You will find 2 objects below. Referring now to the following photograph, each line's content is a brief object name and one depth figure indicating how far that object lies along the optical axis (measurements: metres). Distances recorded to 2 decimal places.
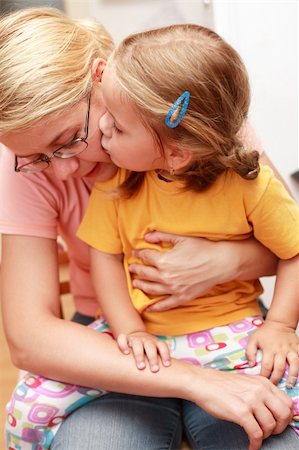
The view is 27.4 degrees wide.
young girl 1.06
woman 1.11
